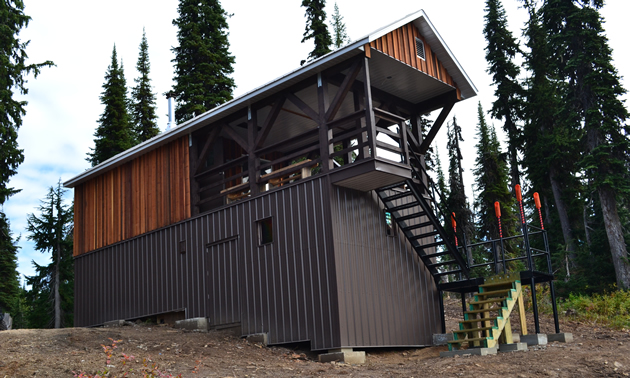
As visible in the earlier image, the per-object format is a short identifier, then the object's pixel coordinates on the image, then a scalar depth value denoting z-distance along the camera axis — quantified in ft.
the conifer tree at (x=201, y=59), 91.61
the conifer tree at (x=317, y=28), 90.27
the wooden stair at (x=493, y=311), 39.29
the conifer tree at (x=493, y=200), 102.77
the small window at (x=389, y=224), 47.24
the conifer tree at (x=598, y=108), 77.87
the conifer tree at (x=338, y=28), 126.26
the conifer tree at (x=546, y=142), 101.65
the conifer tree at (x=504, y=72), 112.98
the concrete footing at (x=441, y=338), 47.70
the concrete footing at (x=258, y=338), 44.57
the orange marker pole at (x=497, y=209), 45.85
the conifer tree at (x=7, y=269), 77.30
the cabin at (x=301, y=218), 42.29
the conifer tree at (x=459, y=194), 93.04
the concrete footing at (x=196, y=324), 49.08
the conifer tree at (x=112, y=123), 108.27
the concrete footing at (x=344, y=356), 39.42
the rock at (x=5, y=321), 74.79
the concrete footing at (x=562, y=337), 42.68
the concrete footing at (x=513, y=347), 38.45
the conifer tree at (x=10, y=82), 72.28
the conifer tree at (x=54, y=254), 105.29
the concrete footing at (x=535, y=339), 40.22
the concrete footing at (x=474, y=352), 37.42
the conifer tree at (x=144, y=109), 119.75
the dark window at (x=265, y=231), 46.93
